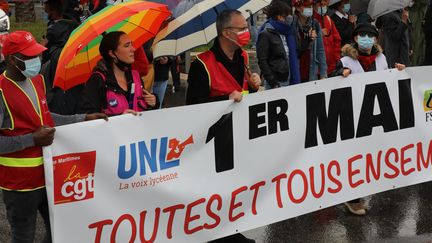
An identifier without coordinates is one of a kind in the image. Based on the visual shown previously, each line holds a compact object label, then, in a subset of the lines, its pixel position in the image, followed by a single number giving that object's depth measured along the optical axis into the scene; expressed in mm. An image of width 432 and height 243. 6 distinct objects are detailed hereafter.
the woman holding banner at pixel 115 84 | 4570
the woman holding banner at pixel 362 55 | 5969
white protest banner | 4270
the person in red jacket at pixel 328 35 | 8500
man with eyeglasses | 4895
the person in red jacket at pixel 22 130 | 4043
